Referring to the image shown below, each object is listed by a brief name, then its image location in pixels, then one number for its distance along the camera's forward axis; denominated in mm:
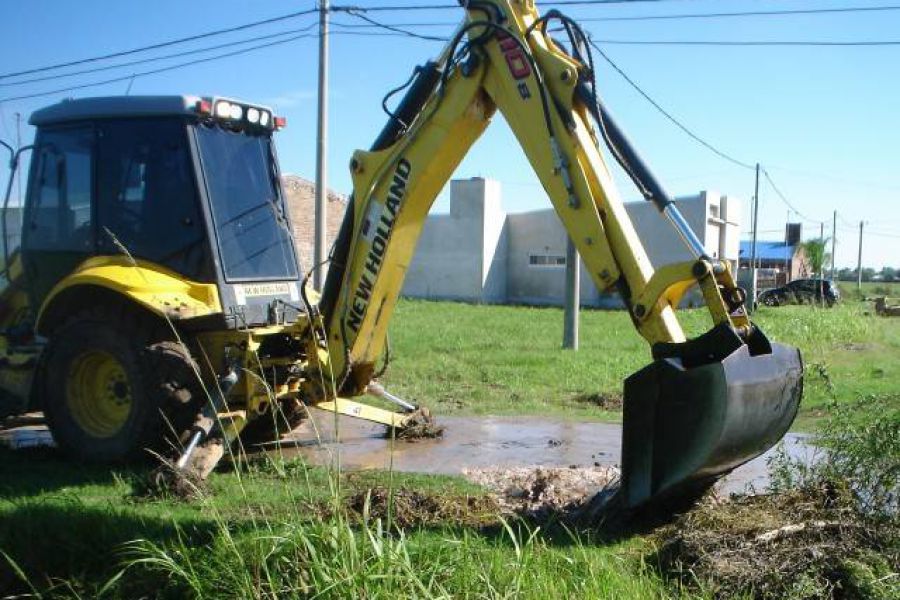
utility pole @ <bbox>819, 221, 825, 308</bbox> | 35566
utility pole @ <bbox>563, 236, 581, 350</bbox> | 17047
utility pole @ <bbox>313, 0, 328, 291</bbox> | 16891
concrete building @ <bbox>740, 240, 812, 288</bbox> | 50062
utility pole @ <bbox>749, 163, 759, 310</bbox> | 28314
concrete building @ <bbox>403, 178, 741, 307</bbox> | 36094
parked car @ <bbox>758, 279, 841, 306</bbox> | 36184
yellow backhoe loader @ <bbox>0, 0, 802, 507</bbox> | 5359
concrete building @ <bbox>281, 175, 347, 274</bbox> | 32844
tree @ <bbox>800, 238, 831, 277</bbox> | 48656
